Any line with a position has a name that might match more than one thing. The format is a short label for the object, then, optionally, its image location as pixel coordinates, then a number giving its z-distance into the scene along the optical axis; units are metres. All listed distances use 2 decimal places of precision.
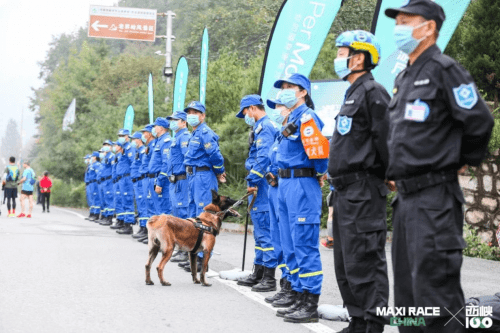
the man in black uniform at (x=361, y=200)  5.09
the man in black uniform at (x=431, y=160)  3.93
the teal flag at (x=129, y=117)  25.25
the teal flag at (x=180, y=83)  19.17
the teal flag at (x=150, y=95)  23.75
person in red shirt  31.02
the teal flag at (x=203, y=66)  16.62
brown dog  9.17
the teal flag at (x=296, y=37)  11.04
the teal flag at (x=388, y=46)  8.69
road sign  30.14
